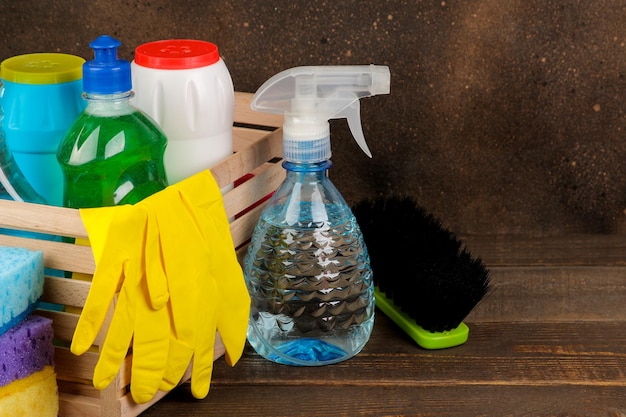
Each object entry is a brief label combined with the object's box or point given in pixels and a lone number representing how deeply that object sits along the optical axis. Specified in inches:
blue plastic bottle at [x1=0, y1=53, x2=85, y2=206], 40.8
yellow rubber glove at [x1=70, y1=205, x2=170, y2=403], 37.0
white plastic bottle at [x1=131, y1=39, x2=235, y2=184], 40.9
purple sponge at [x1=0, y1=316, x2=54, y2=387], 37.3
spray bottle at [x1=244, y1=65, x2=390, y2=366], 41.8
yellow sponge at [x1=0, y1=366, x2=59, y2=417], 37.6
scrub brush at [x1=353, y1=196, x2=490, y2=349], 42.9
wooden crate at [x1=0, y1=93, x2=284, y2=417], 38.0
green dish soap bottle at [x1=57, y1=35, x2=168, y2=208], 38.7
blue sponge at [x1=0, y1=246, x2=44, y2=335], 37.1
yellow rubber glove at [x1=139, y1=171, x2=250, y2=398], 38.8
